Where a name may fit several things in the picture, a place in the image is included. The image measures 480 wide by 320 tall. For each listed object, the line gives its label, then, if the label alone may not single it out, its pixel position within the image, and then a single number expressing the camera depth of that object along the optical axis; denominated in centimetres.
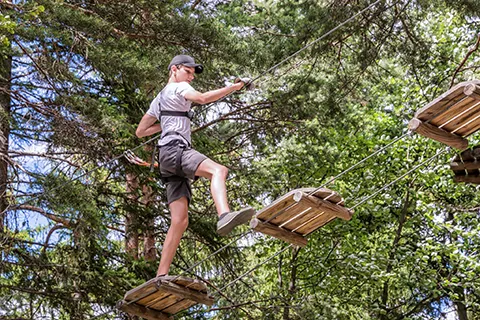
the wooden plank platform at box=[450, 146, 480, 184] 1390
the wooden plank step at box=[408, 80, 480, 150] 1025
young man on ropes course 1058
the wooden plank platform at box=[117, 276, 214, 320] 1140
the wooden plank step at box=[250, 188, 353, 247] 1044
